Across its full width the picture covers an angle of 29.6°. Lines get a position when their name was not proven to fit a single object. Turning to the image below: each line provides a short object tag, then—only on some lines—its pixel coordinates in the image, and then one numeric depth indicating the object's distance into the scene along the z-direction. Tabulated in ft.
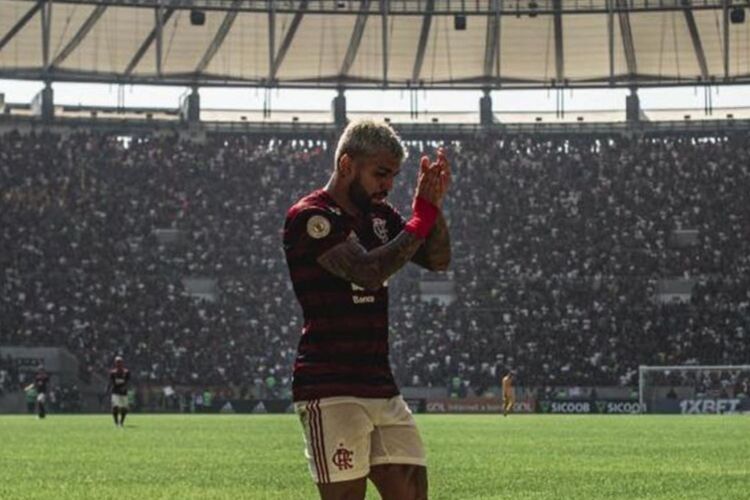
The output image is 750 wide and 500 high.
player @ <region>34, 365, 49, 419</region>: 136.87
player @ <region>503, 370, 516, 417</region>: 156.97
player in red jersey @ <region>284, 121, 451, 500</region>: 20.16
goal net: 171.42
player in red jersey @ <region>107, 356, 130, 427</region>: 113.29
